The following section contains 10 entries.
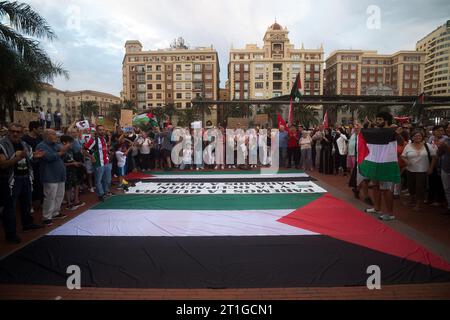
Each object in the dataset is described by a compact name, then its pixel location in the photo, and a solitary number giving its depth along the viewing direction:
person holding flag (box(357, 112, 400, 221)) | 5.40
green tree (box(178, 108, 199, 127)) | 66.75
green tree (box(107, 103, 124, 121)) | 72.96
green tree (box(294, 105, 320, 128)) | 57.12
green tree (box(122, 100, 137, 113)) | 73.56
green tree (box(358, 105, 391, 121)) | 43.51
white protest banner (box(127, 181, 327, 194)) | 8.13
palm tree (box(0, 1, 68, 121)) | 9.45
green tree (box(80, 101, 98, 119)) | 75.06
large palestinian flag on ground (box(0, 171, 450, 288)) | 3.38
